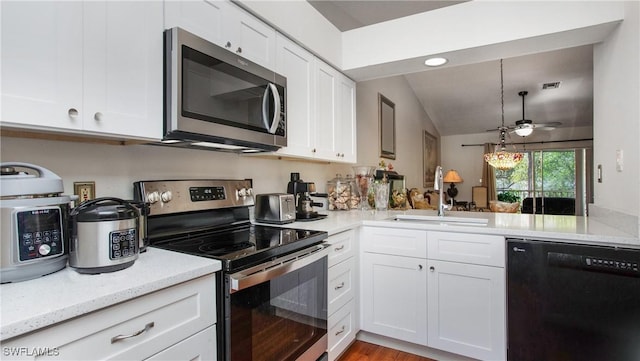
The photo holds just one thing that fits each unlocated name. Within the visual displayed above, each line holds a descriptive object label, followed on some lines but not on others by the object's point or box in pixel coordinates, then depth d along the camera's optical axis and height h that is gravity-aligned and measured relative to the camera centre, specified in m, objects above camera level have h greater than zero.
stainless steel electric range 1.14 -0.33
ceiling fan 4.64 +0.76
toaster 1.95 -0.17
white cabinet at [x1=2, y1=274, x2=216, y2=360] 0.71 -0.39
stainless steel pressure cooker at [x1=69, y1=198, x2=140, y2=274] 0.93 -0.17
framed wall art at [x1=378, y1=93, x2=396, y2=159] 4.40 +0.77
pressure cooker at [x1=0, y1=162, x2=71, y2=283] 0.81 -0.11
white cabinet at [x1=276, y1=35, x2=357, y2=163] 1.99 +0.52
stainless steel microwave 1.24 +0.37
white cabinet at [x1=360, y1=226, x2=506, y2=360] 1.81 -0.68
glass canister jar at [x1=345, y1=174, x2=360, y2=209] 2.89 -0.12
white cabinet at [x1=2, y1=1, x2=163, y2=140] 0.88 +0.36
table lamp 7.83 -0.03
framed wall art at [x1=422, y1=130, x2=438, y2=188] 6.78 +0.50
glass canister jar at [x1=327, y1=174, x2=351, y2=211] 2.82 -0.14
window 7.03 +0.05
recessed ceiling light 2.29 +0.85
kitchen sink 2.02 -0.28
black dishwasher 1.51 -0.62
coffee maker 2.19 -0.12
